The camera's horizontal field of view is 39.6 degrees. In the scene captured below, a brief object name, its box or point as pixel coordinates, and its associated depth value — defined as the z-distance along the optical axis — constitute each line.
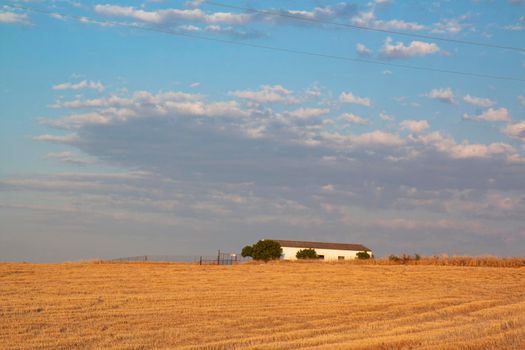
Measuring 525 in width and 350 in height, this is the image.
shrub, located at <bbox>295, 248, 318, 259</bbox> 125.25
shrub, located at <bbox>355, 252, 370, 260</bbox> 124.07
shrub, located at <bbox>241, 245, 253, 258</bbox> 119.69
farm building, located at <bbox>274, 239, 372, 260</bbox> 136.12
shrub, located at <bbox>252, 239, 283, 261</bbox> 117.88
